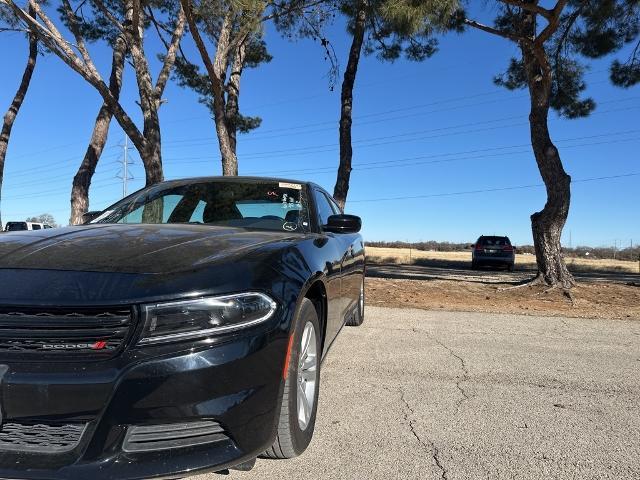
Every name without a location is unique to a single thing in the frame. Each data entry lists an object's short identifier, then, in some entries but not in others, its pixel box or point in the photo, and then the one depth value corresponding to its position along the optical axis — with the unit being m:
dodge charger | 1.75
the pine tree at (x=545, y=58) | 10.01
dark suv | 21.86
